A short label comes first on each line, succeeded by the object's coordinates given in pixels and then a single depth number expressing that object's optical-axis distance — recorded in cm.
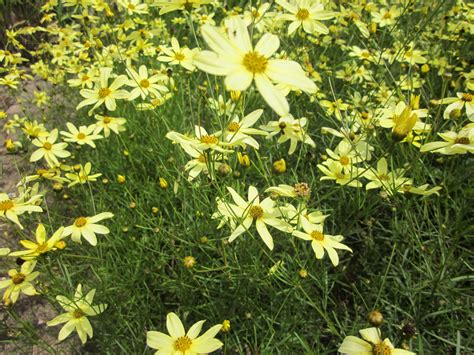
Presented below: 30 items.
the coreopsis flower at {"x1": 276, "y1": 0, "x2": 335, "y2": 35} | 25
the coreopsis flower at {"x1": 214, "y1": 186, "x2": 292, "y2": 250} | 20
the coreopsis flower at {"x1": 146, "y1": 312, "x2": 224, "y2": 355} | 16
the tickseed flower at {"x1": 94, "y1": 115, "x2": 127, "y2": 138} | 31
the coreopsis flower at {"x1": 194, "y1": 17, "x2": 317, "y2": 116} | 14
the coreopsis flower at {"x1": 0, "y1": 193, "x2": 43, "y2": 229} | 22
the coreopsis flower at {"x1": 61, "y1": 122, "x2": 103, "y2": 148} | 31
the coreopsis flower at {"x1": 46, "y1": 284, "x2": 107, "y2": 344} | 20
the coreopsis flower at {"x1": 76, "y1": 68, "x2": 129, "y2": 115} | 29
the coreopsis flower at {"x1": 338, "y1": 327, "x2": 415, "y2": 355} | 15
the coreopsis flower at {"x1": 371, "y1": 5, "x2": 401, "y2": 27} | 42
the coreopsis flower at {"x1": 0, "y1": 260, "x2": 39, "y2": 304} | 21
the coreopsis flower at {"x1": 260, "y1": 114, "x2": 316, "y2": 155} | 27
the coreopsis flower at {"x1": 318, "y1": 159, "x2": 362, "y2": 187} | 24
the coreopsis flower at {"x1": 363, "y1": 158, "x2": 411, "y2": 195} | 23
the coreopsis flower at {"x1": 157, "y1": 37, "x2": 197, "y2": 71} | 32
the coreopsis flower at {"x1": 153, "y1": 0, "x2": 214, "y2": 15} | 21
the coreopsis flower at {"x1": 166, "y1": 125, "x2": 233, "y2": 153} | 20
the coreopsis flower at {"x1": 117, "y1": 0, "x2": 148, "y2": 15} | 36
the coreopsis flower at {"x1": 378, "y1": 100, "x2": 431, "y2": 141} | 18
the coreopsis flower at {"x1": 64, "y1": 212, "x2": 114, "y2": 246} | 22
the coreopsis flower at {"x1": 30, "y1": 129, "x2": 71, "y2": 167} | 30
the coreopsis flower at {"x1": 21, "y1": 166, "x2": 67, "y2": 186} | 26
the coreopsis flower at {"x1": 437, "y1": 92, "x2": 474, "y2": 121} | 25
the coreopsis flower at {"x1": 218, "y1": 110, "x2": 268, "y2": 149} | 22
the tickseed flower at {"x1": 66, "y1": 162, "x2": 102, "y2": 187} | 28
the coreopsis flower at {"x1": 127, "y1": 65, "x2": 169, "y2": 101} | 30
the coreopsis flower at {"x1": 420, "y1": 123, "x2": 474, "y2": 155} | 20
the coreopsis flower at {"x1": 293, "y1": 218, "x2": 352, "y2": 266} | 19
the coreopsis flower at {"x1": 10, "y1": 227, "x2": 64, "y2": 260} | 20
